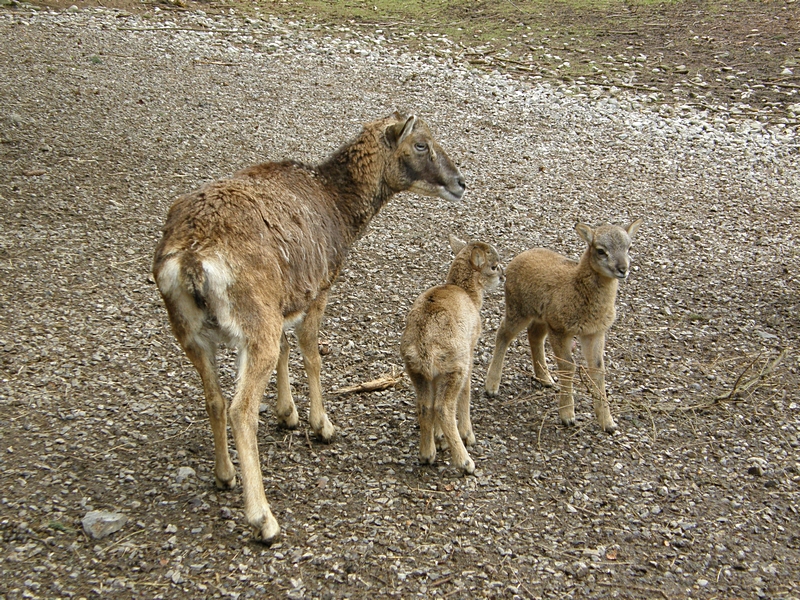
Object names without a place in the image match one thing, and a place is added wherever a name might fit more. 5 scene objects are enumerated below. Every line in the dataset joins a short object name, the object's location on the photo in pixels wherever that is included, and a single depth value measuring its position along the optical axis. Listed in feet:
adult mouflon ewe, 14.38
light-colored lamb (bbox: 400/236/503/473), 16.92
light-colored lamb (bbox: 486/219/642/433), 18.86
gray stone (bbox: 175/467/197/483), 16.48
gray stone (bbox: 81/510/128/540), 14.58
